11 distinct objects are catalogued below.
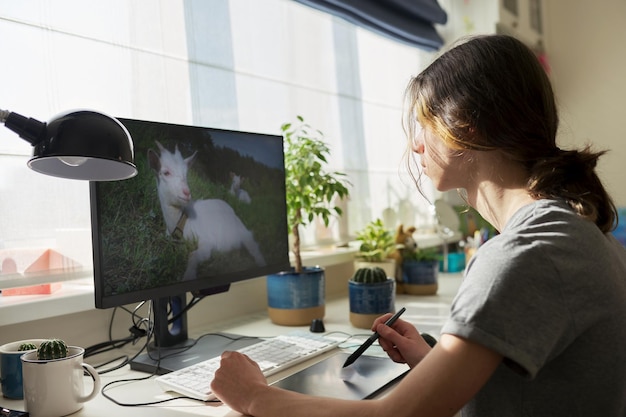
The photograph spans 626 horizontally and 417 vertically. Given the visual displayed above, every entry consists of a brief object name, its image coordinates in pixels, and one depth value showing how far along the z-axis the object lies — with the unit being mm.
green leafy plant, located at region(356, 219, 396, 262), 2035
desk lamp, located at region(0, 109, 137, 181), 797
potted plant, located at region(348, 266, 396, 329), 1527
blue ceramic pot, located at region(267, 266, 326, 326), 1556
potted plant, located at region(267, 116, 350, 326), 1560
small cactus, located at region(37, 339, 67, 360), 921
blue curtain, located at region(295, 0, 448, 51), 2164
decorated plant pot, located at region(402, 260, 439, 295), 2029
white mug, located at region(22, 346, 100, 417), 891
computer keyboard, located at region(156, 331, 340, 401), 990
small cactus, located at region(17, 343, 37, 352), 1012
